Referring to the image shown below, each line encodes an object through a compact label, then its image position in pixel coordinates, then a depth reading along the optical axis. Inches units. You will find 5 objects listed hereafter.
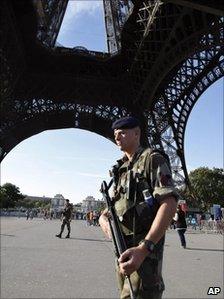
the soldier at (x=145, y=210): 58.7
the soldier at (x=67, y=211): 317.2
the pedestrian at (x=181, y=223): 250.4
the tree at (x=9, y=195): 2208.0
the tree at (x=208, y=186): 1450.5
